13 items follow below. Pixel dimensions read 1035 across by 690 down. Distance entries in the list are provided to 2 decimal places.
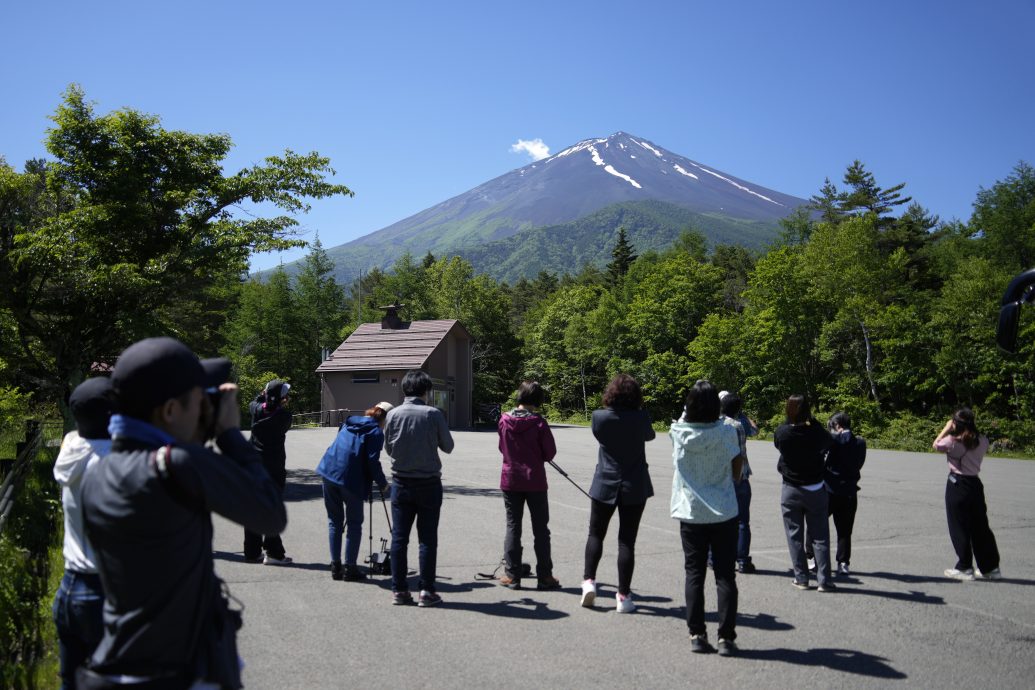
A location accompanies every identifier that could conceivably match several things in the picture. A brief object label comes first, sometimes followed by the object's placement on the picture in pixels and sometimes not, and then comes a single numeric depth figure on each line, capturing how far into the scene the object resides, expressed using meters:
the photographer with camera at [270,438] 8.16
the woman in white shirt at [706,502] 5.41
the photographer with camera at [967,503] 7.79
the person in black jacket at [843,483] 7.85
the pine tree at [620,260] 76.00
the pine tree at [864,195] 58.53
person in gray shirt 6.66
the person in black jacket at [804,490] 7.18
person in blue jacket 7.48
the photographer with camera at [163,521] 2.22
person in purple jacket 7.28
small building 45.31
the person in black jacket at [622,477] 6.40
